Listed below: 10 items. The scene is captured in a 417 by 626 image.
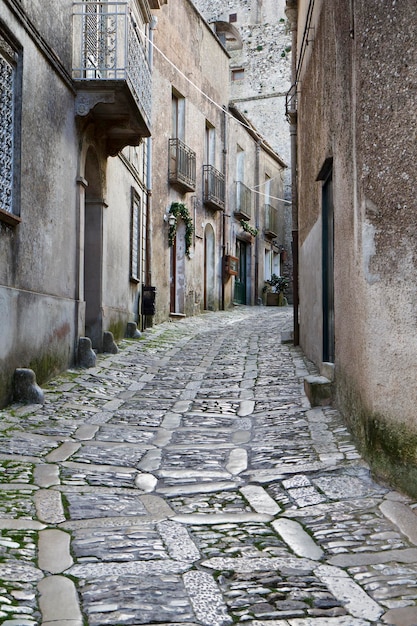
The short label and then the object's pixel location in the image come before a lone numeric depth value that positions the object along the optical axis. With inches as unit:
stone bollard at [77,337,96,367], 374.9
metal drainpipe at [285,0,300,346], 469.7
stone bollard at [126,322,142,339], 517.3
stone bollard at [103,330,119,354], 436.1
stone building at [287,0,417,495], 165.0
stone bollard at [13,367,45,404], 274.7
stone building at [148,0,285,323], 668.7
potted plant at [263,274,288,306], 1053.8
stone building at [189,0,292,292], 1213.7
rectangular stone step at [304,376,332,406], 261.0
